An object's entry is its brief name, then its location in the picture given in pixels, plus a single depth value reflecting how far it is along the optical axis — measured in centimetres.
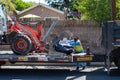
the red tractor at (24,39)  847
